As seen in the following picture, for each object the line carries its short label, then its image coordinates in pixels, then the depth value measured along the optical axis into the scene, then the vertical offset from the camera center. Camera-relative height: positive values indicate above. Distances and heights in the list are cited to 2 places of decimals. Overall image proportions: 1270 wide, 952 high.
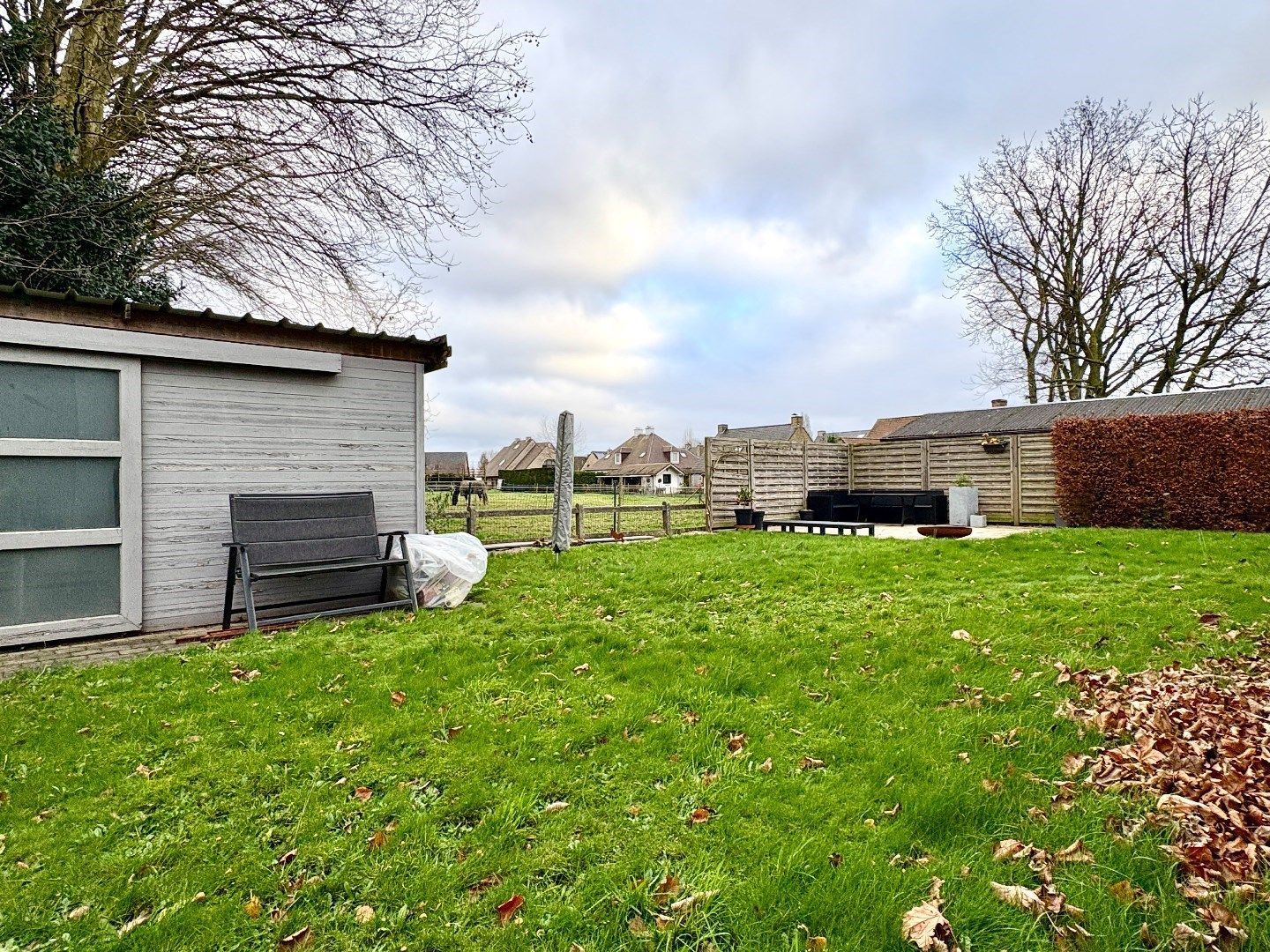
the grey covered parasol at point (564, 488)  7.82 +0.02
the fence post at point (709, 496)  12.69 -0.17
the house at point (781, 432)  40.03 +3.80
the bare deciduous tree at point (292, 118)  7.34 +4.89
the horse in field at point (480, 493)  18.70 -0.06
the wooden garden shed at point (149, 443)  4.67 +0.46
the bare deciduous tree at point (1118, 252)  16.39 +6.94
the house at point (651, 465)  51.50 +2.11
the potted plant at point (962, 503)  13.59 -0.42
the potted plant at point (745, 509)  12.58 -0.44
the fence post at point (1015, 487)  13.84 -0.05
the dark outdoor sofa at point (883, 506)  13.94 -0.47
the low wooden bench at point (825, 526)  10.84 -0.73
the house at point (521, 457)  56.12 +3.28
